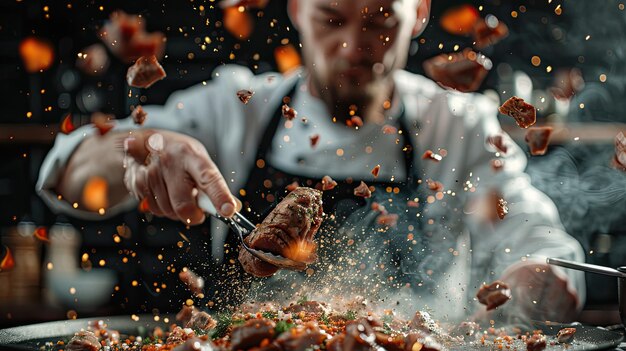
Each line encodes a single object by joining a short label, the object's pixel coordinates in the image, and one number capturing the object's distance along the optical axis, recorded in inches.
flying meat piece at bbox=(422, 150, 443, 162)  73.0
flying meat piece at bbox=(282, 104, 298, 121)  81.0
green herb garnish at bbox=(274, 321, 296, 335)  48.1
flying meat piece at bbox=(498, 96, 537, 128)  66.3
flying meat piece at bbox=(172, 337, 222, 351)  46.9
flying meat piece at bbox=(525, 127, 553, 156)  69.4
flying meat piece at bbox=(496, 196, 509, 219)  73.0
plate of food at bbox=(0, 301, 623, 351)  47.2
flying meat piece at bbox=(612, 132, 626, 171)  75.5
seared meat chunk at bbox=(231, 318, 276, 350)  46.9
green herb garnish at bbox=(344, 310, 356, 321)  59.7
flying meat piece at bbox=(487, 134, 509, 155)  92.5
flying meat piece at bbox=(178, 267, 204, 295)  77.2
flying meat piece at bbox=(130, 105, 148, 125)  75.6
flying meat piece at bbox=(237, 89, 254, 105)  77.7
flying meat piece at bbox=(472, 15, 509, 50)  76.4
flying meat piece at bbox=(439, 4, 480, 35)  124.9
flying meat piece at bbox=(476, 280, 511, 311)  59.2
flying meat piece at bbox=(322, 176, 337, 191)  72.7
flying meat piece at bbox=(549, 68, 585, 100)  131.4
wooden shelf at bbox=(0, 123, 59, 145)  116.5
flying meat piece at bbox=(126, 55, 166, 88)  68.5
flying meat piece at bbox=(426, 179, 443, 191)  84.9
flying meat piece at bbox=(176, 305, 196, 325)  62.3
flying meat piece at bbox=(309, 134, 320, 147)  98.5
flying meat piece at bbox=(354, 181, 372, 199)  74.0
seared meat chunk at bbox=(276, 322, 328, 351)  46.0
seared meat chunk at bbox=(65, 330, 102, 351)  53.7
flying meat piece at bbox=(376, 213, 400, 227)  88.9
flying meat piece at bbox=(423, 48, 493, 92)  69.4
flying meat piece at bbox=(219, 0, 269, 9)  80.5
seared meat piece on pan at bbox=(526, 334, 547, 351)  52.4
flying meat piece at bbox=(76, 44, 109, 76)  125.8
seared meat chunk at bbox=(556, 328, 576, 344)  55.8
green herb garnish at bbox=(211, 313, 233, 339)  55.0
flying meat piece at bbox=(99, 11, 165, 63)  74.1
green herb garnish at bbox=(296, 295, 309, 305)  63.4
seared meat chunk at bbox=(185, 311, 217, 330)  59.9
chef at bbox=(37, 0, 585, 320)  87.5
